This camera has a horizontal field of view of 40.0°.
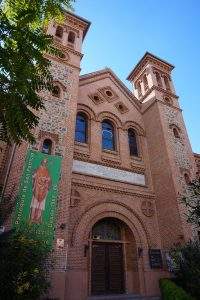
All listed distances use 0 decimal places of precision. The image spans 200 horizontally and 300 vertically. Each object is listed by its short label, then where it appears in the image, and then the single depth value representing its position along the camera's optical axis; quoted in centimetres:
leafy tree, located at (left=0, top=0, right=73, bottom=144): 682
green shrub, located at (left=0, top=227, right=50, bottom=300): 781
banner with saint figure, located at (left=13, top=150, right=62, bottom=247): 1020
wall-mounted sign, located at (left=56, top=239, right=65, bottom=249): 1038
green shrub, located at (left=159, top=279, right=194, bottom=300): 1068
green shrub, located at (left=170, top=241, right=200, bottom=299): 1088
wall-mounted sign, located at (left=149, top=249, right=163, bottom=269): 1285
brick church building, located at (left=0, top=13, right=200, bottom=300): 1161
